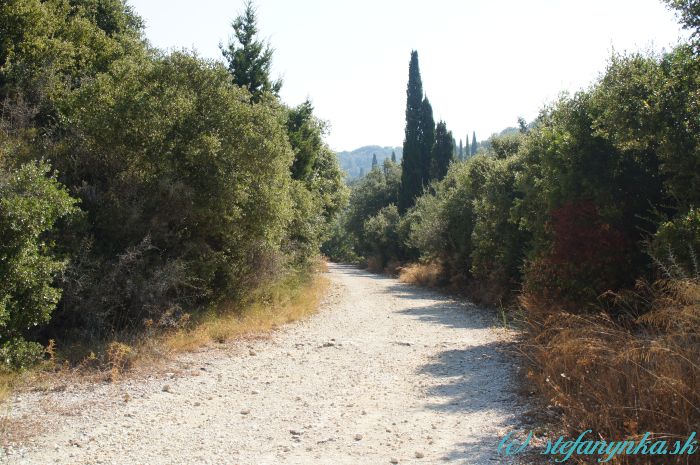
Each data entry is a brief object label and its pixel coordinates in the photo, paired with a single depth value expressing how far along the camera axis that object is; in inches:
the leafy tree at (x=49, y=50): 494.6
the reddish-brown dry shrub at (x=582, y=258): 408.5
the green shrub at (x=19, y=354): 318.7
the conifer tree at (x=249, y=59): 812.6
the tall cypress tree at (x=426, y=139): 2017.7
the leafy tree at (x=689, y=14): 343.6
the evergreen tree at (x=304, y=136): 842.2
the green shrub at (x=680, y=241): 301.0
